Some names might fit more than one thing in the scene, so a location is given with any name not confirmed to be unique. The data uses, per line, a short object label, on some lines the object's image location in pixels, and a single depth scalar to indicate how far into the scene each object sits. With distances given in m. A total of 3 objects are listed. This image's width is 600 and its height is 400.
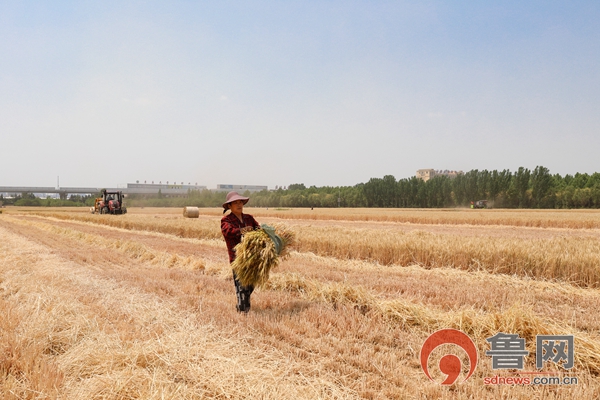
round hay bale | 35.41
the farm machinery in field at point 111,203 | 37.56
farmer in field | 5.79
